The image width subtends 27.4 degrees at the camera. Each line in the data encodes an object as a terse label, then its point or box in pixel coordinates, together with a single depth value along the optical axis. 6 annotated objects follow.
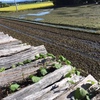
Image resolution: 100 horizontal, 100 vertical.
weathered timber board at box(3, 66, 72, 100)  3.00
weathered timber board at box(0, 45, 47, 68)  4.31
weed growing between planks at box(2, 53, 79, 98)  3.40
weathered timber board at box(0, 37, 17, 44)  5.68
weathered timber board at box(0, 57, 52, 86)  3.49
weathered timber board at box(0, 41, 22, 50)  5.18
